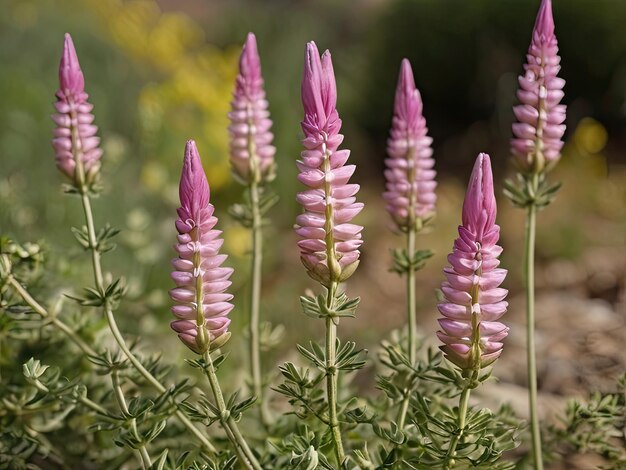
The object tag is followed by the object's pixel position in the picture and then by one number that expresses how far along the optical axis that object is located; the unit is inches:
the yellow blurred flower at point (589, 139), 63.2
